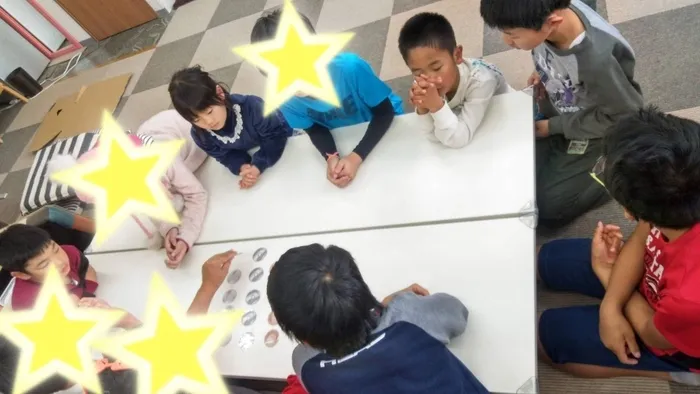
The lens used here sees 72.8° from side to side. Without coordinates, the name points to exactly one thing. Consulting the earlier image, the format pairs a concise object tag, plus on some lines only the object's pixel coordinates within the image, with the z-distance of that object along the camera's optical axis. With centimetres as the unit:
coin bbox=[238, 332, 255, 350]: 120
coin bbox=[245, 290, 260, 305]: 127
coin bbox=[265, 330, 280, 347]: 117
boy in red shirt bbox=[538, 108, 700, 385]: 82
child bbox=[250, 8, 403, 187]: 139
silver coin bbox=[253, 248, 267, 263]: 136
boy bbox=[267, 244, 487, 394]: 84
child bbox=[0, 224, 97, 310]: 147
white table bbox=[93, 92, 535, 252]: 118
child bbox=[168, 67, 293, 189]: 144
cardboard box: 314
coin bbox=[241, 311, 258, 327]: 123
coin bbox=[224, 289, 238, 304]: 130
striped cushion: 242
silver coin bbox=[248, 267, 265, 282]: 132
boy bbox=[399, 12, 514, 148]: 126
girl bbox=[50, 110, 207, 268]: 149
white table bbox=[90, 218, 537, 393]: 95
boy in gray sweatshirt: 121
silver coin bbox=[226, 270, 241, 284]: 134
